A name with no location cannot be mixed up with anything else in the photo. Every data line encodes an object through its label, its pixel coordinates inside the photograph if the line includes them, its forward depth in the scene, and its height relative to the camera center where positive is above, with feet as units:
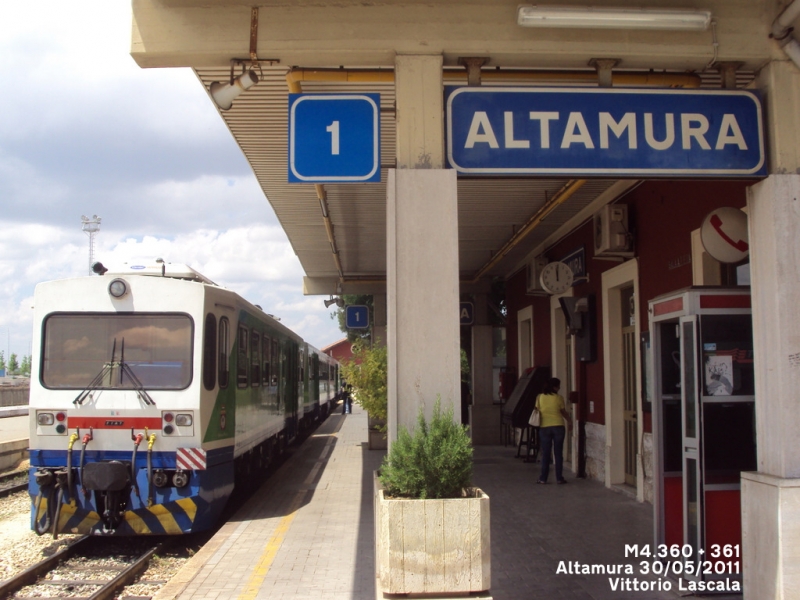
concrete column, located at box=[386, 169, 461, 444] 16.70 +1.70
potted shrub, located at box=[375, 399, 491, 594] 14.60 -3.05
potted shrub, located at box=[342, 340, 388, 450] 46.55 -0.56
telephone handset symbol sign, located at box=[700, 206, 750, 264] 21.35 +3.73
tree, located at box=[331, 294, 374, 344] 119.22 +10.33
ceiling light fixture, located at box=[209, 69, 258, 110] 18.51 +6.74
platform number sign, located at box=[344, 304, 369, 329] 64.44 +4.36
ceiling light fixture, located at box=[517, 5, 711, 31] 17.08 +7.76
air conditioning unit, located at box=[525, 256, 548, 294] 47.11 +5.91
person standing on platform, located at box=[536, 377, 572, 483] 37.68 -2.50
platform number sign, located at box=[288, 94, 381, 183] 17.33 +5.18
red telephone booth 19.65 -1.25
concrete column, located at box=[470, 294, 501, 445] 61.36 -1.28
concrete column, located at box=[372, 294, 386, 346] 64.64 +4.60
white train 26.71 -1.31
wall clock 41.86 +4.97
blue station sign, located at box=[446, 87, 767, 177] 17.34 +5.33
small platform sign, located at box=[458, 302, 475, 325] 61.87 +4.47
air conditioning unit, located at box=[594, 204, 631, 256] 33.24 +6.00
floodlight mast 148.07 +27.57
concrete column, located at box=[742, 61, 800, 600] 16.98 +0.57
